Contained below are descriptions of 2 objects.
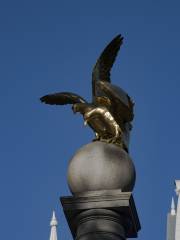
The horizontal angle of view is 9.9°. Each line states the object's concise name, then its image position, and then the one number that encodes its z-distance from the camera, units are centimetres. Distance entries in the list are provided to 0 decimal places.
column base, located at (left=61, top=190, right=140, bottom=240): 1566
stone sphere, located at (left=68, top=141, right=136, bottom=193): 1588
